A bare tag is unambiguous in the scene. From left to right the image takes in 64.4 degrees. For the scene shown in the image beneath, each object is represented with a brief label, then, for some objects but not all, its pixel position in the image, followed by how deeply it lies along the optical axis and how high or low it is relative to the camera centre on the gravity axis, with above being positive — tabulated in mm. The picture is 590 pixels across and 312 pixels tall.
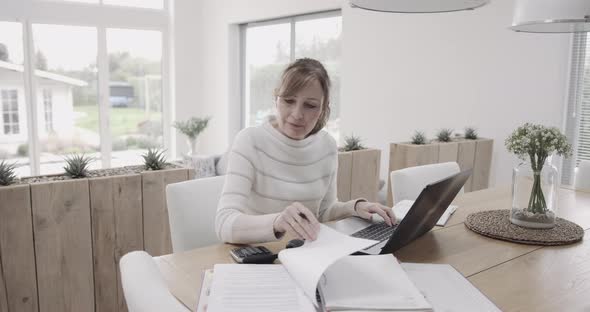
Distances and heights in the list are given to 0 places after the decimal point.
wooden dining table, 930 -383
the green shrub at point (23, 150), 5910 -648
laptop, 1044 -299
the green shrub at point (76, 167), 1895 -277
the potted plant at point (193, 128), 5926 -353
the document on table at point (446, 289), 862 -370
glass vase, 1413 -273
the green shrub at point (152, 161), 2117 -276
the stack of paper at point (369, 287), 812 -340
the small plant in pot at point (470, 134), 3402 -226
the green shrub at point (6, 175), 1717 -280
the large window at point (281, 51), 4973 +593
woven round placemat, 1301 -373
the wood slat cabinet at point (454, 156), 2927 -348
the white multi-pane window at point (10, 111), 5727 -156
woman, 1329 -182
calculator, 1052 -351
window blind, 3061 -13
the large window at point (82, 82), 5785 +229
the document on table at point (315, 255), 798 -281
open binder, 806 -344
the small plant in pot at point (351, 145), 2957 -274
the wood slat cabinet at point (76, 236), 1703 -541
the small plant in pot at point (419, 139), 3035 -237
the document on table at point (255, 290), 801 -348
